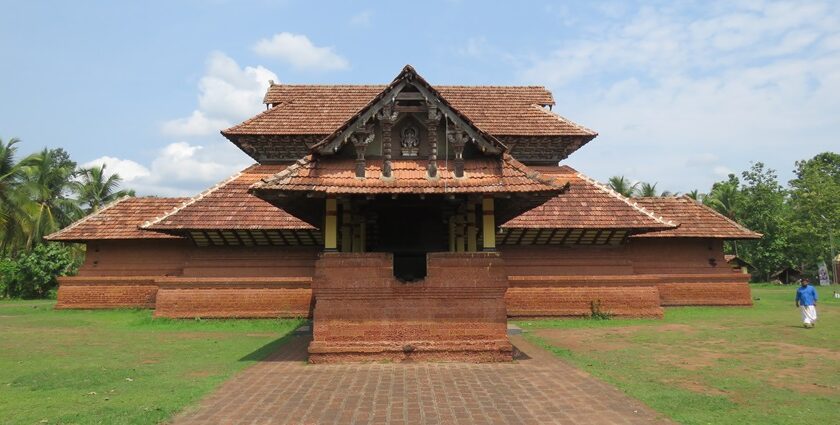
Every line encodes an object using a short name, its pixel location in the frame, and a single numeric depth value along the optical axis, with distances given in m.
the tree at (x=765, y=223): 43.53
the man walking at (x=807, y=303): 13.15
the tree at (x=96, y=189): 39.25
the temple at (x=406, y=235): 9.16
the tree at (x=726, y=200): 45.81
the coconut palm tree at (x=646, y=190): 50.00
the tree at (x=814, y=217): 40.31
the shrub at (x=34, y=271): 27.09
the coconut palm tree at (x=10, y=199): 26.08
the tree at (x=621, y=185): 48.62
